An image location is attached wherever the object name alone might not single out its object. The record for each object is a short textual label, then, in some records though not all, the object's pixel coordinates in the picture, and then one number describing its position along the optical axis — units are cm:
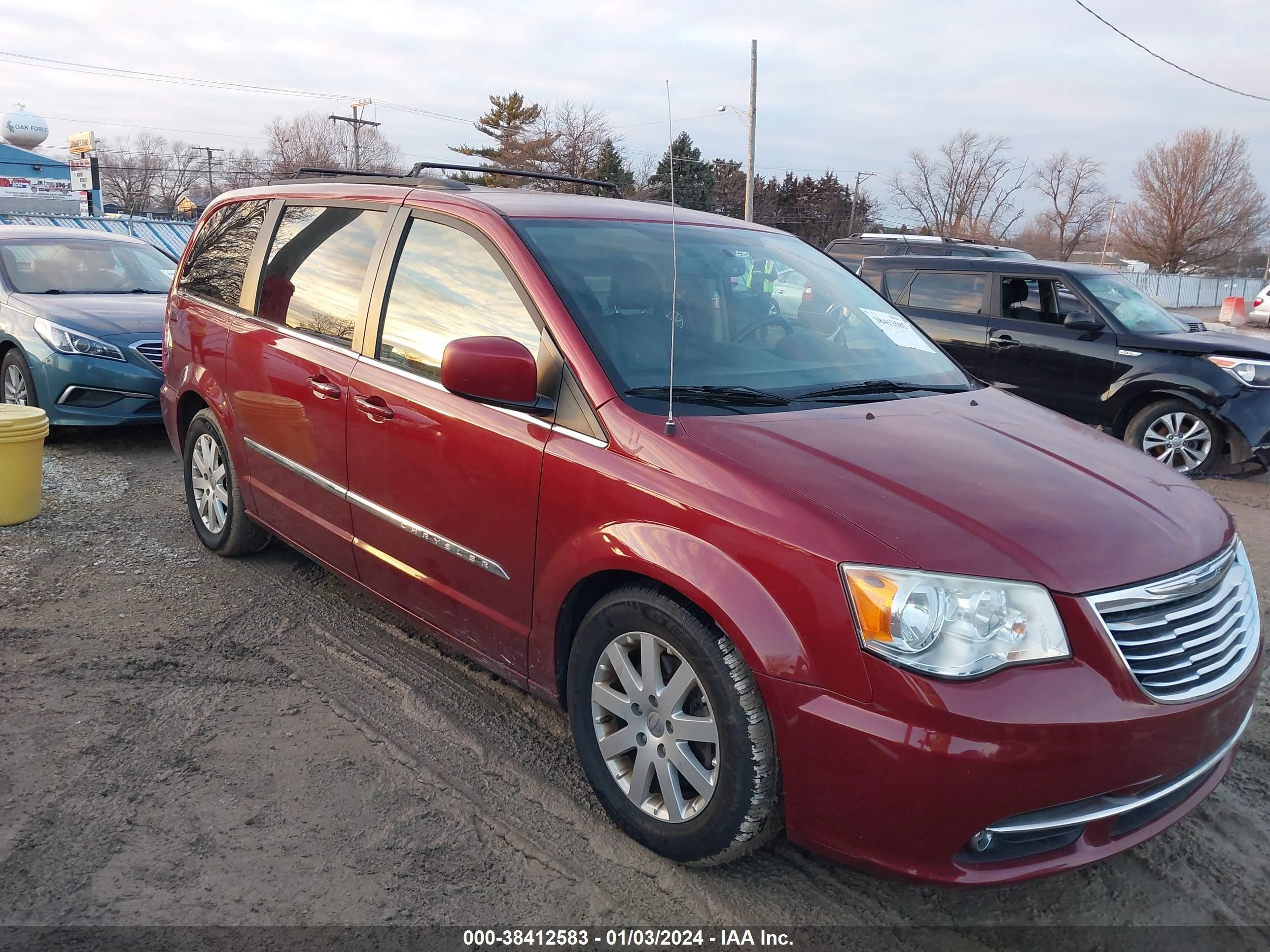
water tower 4372
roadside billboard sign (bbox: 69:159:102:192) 3472
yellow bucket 554
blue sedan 721
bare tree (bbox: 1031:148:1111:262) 5997
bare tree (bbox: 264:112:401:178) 6406
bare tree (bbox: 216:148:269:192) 6775
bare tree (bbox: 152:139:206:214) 6956
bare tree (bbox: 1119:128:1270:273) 4850
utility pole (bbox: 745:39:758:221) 1928
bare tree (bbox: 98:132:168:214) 6719
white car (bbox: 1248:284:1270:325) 2905
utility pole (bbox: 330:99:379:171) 5656
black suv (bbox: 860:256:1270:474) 764
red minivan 222
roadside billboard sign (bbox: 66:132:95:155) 4632
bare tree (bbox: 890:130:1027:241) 5703
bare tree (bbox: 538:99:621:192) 4759
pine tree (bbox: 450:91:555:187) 5044
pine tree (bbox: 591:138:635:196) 3925
